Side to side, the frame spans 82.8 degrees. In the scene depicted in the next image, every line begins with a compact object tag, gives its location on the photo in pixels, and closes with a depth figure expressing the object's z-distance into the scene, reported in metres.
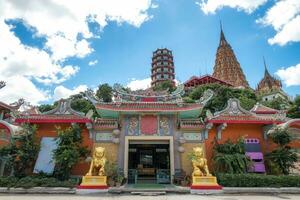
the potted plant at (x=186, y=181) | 8.50
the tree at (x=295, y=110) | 22.17
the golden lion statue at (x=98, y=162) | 7.84
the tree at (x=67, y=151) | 7.72
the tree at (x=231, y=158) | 8.05
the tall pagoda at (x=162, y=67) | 53.22
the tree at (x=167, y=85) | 40.98
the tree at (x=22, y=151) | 7.91
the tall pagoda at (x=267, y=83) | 54.45
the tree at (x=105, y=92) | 34.96
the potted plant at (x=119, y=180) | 8.23
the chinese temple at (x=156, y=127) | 8.99
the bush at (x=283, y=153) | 8.19
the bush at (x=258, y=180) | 7.59
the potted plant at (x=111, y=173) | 8.35
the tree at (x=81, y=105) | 28.02
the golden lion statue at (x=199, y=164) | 7.82
